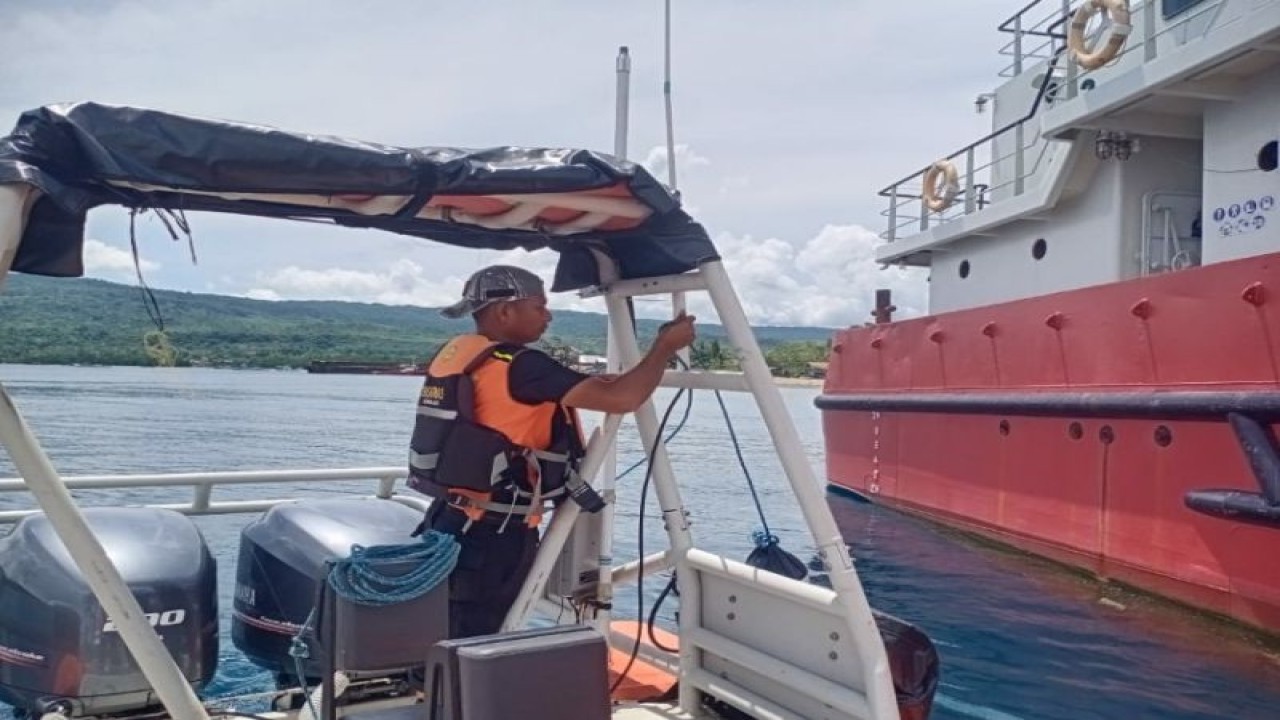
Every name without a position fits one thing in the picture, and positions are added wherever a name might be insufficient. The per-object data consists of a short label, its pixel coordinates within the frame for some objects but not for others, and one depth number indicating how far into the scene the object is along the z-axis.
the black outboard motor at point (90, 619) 2.95
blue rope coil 2.54
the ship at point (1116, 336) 6.75
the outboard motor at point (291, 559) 3.50
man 2.97
